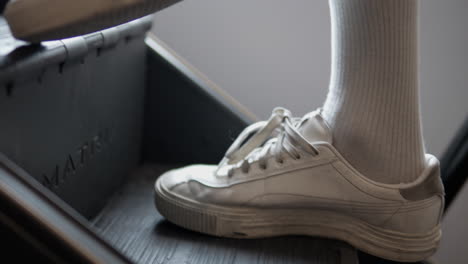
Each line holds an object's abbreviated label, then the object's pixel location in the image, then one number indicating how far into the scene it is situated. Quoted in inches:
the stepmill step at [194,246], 22.1
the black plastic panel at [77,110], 18.4
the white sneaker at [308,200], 22.6
